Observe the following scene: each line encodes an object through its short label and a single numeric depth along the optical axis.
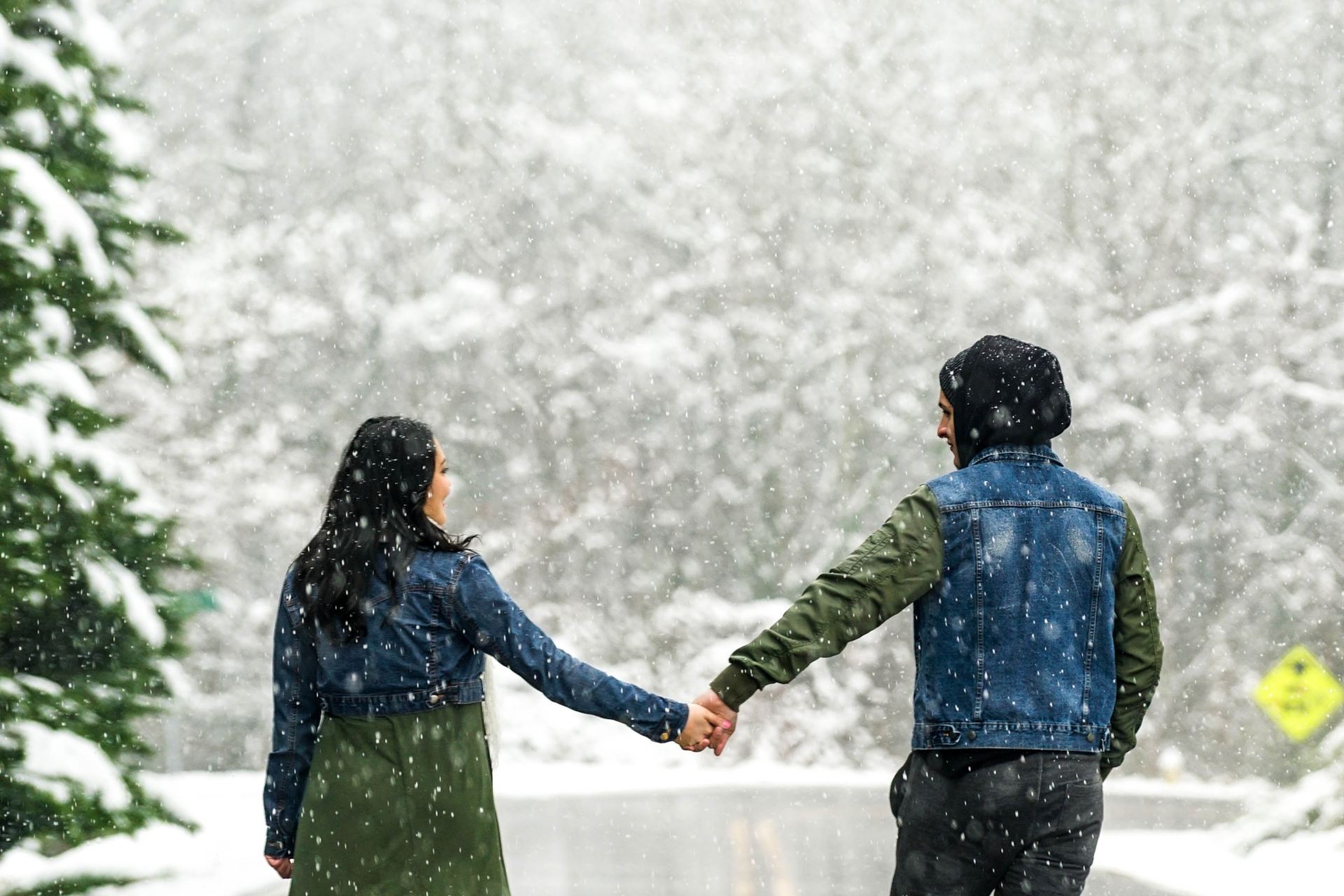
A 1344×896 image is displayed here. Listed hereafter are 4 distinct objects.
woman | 10.01
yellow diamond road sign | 33.02
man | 9.60
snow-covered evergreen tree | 19.06
